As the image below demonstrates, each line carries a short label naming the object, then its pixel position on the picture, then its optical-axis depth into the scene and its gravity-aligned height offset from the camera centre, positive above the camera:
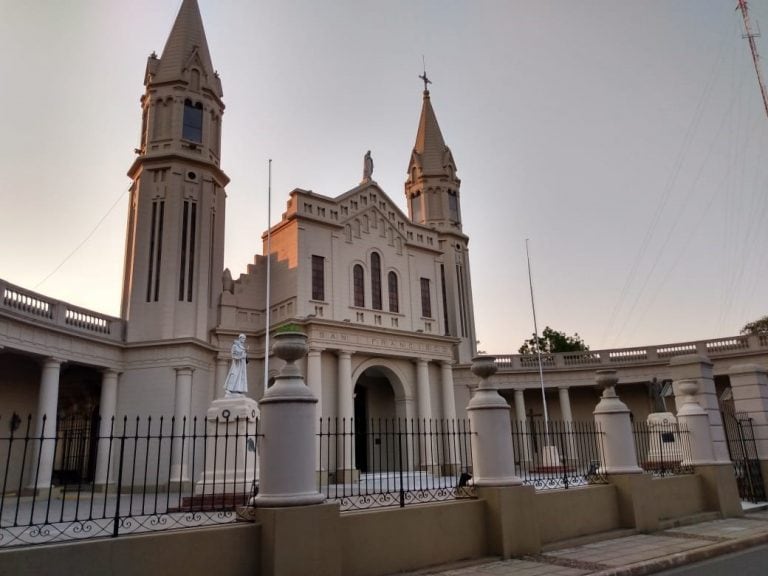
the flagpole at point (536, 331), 31.10 +6.30
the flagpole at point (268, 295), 22.57 +6.26
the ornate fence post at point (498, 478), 9.09 -0.40
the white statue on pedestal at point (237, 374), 13.57 +1.99
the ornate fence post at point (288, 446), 7.14 +0.17
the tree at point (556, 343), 53.56 +9.47
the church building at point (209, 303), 21.83 +6.56
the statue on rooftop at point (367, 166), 29.70 +14.18
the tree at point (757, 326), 46.97 +9.09
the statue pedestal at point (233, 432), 12.47 +0.65
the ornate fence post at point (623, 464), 11.10 -0.31
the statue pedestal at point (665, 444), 13.59 +0.08
